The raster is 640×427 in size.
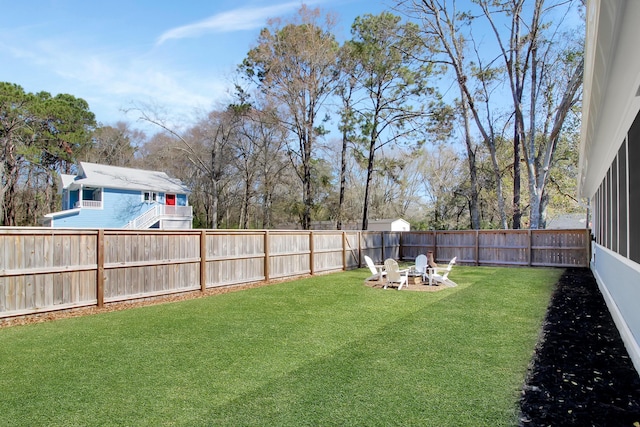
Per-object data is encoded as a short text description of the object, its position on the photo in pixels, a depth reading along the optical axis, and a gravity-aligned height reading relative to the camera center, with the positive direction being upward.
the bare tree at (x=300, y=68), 19.70 +8.09
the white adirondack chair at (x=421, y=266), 10.04 -1.42
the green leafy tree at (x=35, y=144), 22.75 +4.92
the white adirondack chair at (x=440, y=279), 9.50 -1.69
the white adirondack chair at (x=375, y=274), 10.16 -1.69
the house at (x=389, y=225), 25.39 -0.75
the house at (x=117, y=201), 22.58 +0.90
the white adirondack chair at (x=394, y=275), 9.24 -1.55
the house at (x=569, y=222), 31.21 -0.71
